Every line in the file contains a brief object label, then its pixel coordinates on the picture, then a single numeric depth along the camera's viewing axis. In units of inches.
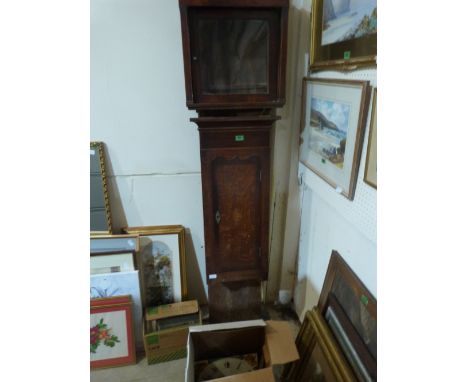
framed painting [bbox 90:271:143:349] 63.7
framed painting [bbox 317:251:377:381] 41.4
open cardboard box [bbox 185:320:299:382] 52.4
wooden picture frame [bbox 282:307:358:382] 45.0
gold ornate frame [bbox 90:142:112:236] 58.7
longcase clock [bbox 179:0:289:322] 48.4
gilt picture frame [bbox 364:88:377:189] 35.9
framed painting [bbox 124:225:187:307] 66.9
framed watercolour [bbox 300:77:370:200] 39.8
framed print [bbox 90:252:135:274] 64.0
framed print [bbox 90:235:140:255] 63.5
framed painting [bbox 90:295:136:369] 62.2
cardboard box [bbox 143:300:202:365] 63.3
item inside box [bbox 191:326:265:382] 56.6
